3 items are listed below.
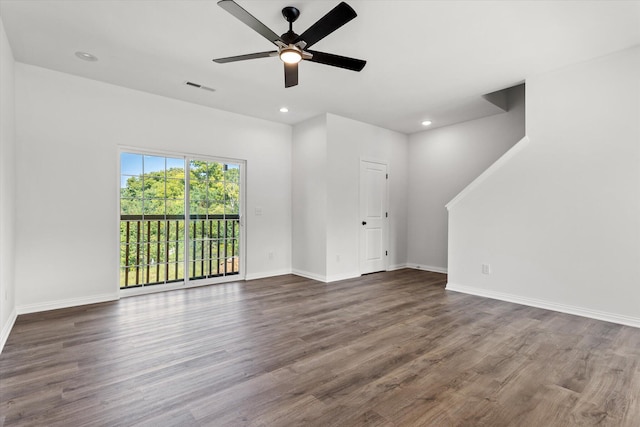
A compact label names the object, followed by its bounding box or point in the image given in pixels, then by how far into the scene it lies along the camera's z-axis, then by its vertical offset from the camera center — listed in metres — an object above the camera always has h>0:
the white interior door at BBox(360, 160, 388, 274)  5.86 -0.07
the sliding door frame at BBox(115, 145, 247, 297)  4.30 -0.23
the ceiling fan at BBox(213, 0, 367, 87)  2.17 +1.35
